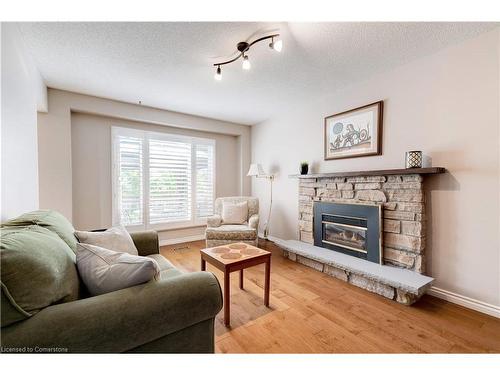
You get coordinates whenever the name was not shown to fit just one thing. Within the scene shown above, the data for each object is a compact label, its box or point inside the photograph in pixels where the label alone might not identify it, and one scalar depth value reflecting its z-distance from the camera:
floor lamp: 4.03
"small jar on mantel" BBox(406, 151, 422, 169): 2.14
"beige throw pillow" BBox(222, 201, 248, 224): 3.75
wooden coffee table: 1.75
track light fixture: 1.80
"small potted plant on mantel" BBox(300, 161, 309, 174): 3.31
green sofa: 0.79
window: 3.57
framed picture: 2.58
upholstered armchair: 3.33
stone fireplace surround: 2.08
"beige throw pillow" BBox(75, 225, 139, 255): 1.56
